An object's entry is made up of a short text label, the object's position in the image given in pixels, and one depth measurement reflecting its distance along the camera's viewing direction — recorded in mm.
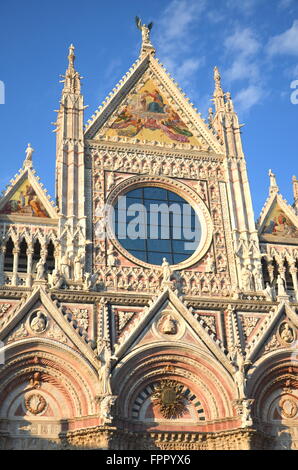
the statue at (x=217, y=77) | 27141
